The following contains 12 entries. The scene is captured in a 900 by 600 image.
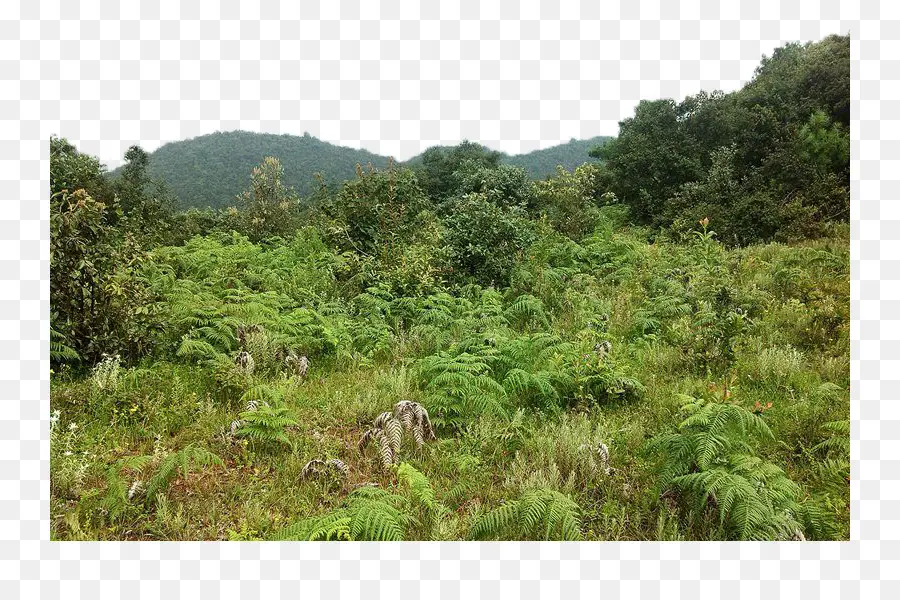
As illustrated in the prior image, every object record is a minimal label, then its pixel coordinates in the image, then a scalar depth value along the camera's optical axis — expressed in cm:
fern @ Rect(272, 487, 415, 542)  311
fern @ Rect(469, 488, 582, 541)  319
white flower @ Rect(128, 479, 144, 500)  358
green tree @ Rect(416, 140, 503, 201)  3089
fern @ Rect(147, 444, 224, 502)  358
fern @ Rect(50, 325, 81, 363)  523
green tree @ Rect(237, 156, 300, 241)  1623
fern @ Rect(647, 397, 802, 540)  299
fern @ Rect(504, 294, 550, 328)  790
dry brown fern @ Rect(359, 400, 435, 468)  423
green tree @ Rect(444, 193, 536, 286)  1030
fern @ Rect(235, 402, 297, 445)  426
